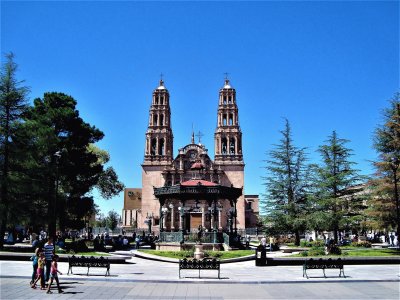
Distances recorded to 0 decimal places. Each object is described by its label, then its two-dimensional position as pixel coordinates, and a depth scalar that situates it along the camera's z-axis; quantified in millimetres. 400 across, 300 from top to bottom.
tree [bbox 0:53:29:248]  27281
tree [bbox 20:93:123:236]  29562
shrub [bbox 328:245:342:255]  24547
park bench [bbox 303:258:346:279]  15898
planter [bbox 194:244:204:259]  21250
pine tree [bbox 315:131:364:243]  33344
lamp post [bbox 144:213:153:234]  56488
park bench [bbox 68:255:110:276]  16125
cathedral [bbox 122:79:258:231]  61594
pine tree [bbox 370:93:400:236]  26500
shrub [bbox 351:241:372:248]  32669
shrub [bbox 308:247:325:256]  23994
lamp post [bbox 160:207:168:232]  30384
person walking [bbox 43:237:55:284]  12992
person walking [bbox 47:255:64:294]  12117
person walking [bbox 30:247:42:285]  13047
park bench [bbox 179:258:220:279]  15742
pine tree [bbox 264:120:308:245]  37031
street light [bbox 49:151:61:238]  22289
